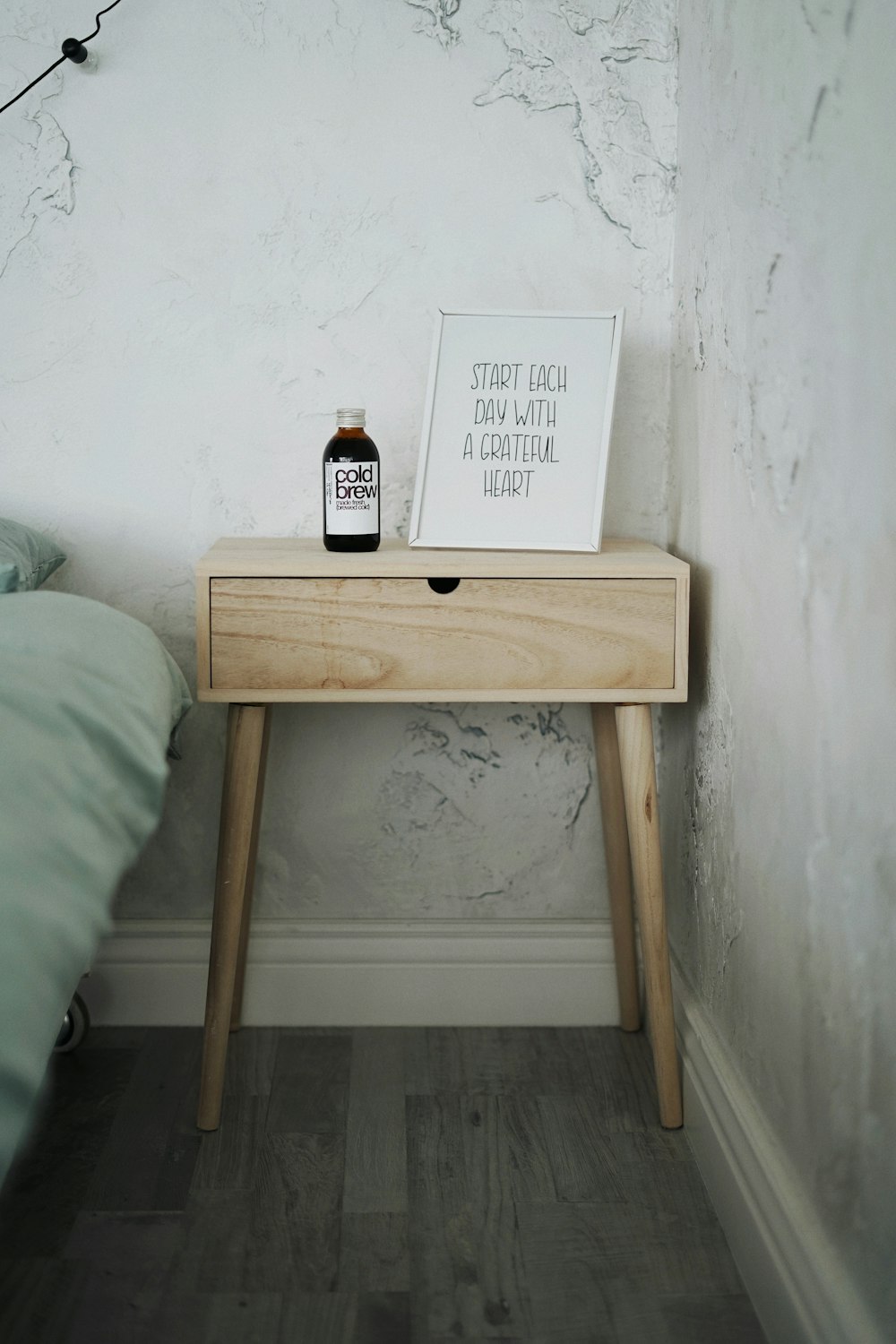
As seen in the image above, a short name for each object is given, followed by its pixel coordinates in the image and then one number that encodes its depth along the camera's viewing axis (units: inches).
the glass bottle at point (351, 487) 52.2
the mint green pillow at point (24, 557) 48.6
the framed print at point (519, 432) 54.5
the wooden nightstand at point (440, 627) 49.9
